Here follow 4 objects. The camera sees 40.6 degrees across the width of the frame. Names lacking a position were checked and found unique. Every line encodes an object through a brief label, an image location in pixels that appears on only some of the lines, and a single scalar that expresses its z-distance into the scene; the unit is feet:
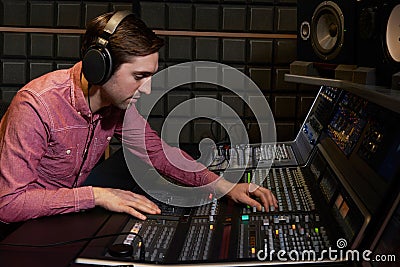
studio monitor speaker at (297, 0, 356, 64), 5.37
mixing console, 3.26
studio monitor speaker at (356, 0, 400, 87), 4.33
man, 4.08
